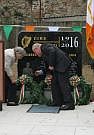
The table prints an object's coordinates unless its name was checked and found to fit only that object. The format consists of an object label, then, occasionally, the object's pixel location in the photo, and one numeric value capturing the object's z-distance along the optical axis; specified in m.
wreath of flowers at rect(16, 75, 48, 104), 12.89
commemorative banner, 13.30
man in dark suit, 12.04
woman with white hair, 12.33
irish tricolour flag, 12.41
